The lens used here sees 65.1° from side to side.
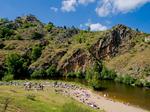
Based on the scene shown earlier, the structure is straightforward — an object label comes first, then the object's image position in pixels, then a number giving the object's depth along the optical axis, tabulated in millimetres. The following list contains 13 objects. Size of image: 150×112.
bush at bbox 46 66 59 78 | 60326
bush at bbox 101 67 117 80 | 57501
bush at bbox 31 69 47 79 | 57655
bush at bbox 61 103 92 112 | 20120
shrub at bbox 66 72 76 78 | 61100
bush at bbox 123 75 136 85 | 52879
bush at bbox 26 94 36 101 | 27758
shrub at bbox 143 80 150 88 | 50250
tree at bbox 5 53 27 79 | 57763
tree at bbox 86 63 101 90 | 43435
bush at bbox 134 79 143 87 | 51290
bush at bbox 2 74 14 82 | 45673
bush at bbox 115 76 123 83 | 54943
